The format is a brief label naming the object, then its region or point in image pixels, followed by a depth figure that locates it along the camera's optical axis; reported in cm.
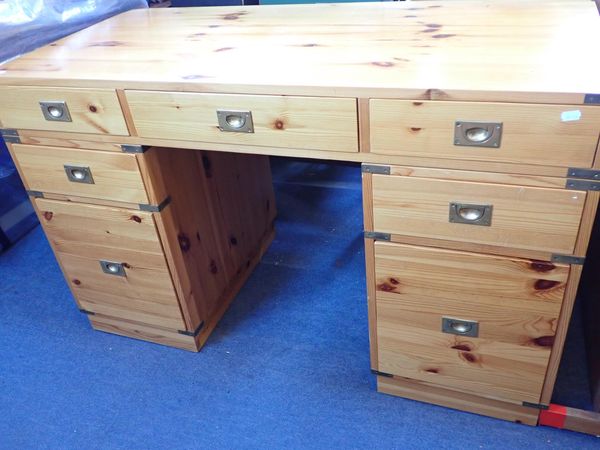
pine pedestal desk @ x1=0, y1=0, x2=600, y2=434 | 84
